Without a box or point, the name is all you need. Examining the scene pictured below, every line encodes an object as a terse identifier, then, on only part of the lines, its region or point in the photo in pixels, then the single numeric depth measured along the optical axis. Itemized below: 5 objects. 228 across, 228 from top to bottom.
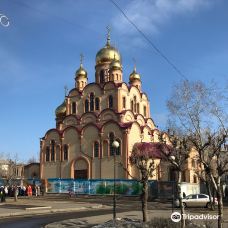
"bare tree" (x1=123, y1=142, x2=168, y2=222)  12.31
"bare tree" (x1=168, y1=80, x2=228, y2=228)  10.77
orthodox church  36.13
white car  22.05
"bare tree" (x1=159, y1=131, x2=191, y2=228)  11.29
